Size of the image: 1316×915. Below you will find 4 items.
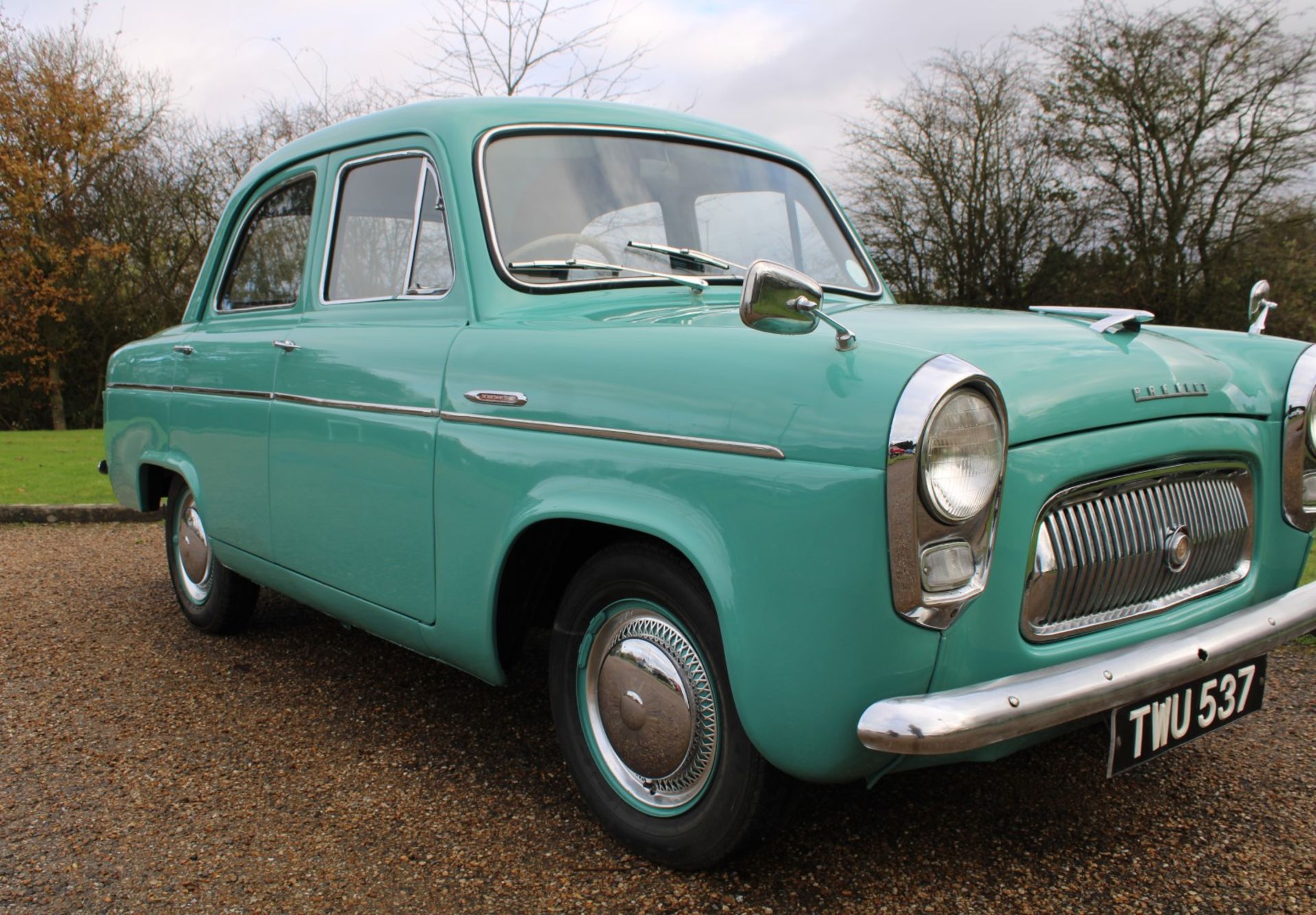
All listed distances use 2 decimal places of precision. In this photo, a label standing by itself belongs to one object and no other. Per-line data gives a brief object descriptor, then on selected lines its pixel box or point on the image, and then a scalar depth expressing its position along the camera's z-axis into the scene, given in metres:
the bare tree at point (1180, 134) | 16.14
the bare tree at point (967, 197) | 18.83
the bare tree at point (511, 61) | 10.94
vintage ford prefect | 1.85
